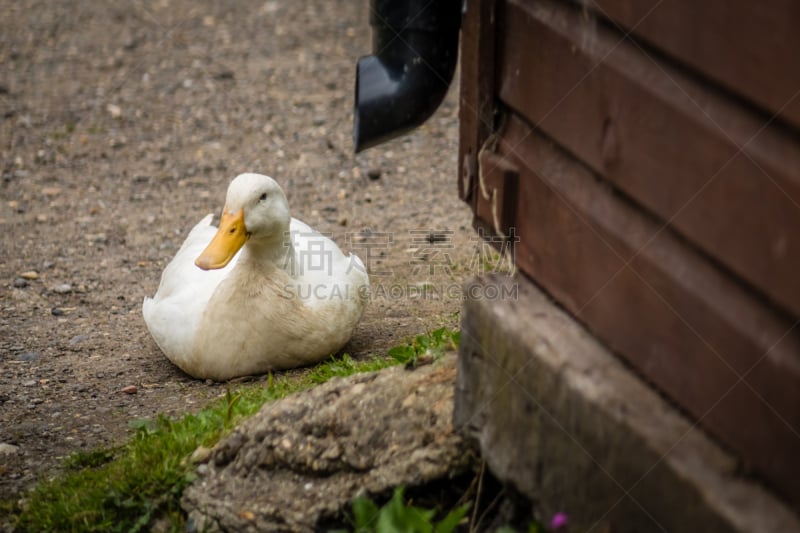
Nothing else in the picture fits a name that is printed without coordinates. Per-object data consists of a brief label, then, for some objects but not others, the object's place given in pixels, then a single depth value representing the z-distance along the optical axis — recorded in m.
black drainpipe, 3.27
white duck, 4.51
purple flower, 2.58
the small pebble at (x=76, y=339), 5.11
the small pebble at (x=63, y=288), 5.71
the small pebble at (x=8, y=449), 3.98
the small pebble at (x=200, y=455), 3.55
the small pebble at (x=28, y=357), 4.93
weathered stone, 3.18
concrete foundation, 2.18
